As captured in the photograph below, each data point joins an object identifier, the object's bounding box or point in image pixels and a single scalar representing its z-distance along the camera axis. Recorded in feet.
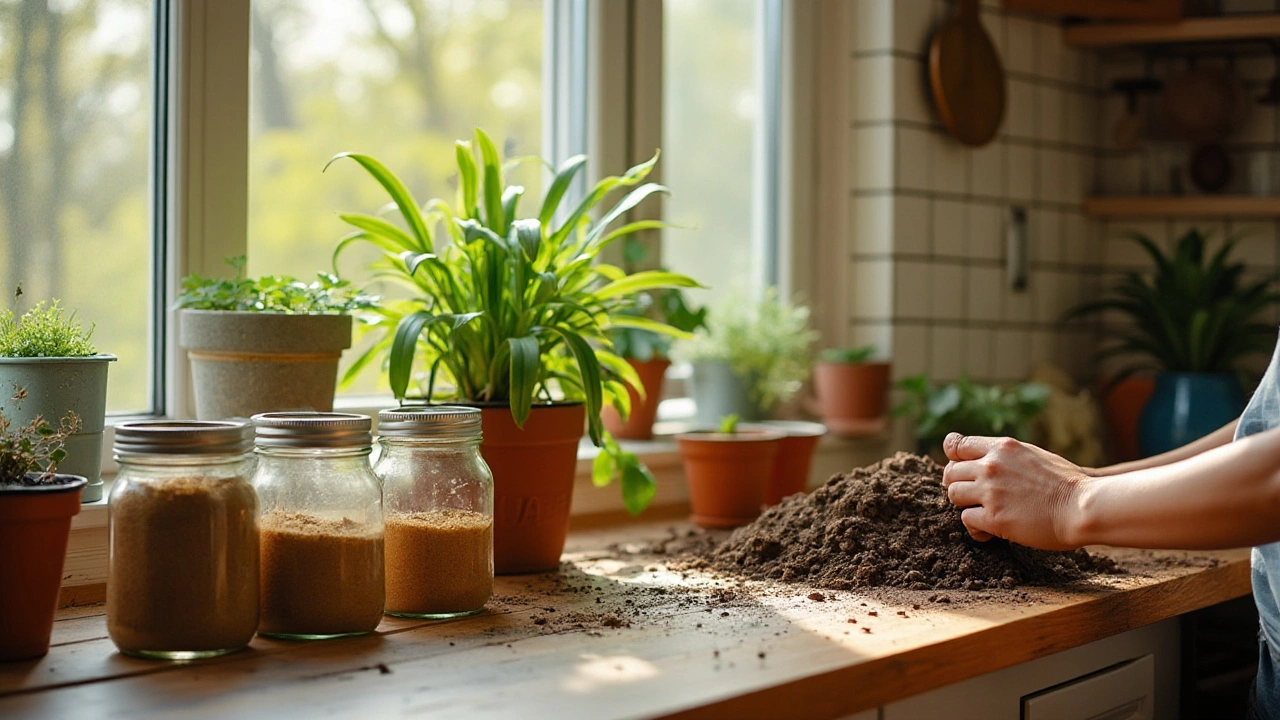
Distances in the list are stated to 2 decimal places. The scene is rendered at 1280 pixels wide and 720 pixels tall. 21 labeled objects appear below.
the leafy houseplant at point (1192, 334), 8.58
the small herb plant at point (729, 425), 6.44
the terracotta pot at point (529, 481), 5.08
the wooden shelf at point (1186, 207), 8.87
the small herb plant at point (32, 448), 3.79
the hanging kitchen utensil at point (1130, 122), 9.42
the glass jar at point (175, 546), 3.65
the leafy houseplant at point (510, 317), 5.03
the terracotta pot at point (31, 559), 3.62
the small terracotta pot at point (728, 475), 6.24
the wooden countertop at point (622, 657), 3.29
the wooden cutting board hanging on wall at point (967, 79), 8.37
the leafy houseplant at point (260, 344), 4.75
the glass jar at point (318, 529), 3.95
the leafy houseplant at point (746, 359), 7.58
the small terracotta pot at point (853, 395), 7.96
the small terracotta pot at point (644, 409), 7.11
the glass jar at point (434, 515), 4.30
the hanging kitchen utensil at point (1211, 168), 9.26
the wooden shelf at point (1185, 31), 8.65
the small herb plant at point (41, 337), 4.37
